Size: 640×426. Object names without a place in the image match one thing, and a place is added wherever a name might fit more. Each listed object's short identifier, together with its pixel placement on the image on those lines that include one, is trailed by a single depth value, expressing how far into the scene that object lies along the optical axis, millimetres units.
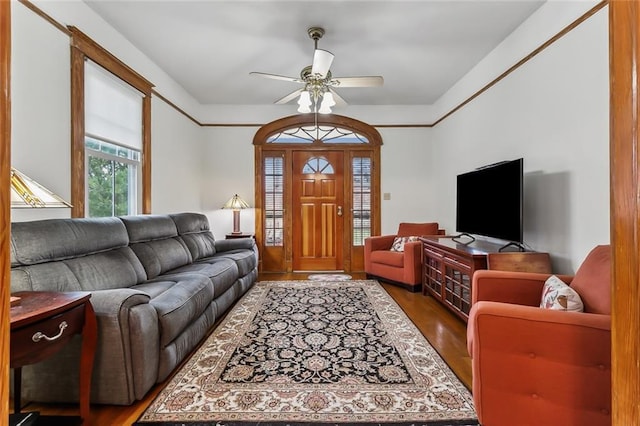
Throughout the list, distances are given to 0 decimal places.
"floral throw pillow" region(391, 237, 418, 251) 4281
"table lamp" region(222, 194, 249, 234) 4688
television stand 2398
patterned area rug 1591
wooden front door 5176
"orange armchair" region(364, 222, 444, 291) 3900
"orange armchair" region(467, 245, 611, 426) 1234
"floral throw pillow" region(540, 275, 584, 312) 1557
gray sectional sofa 1629
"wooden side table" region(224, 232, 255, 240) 4695
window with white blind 2701
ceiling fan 2808
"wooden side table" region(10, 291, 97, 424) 1189
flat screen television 2488
